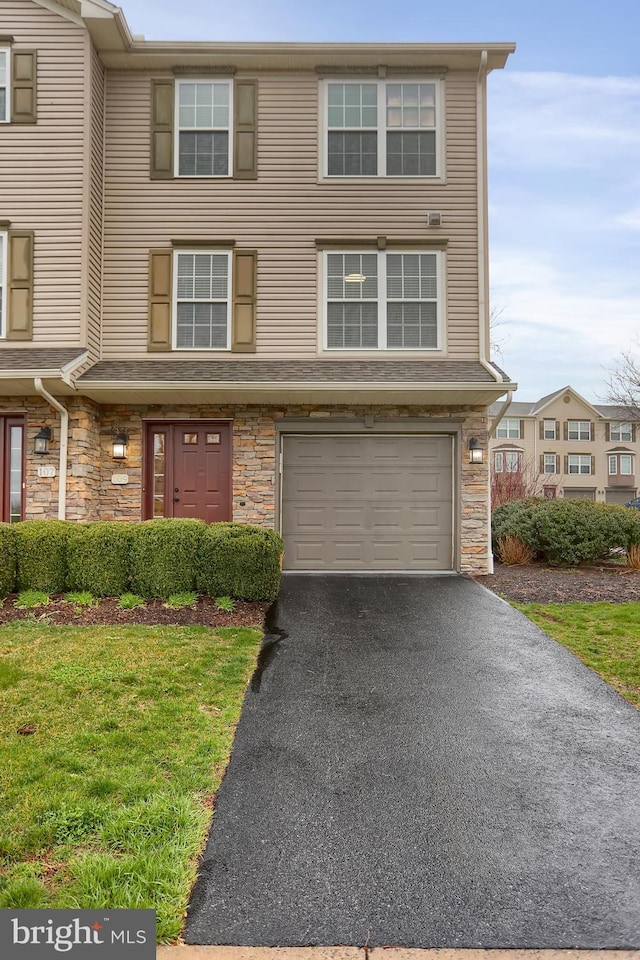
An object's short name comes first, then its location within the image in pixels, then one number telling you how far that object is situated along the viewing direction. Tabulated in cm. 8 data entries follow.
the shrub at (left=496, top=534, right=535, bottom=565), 1091
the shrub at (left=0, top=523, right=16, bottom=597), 686
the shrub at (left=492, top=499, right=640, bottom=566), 1028
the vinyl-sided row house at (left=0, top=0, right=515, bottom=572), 920
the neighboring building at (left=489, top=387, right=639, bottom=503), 3494
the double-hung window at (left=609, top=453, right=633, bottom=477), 3600
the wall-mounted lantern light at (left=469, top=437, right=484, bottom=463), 912
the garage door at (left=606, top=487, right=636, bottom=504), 3594
